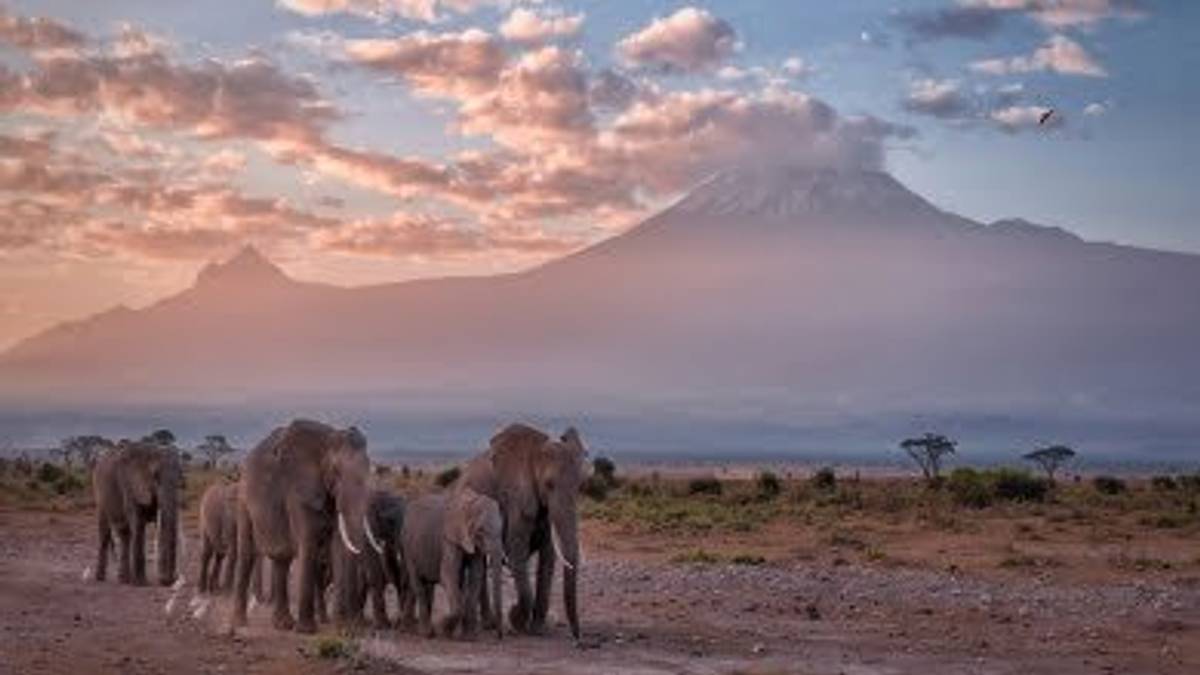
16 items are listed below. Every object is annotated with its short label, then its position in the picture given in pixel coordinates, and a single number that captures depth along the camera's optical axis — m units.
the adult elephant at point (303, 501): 22.11
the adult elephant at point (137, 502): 29.52
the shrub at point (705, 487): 71.25
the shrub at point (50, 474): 77.78
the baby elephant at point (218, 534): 26.98
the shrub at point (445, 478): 70.19
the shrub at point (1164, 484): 80.34
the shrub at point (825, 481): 76.25
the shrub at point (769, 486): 67.22
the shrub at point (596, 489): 67.00
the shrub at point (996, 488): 60.53
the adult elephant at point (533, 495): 23.06
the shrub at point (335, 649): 19.03
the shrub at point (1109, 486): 74.06
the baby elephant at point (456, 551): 22.14
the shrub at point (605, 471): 78.31
